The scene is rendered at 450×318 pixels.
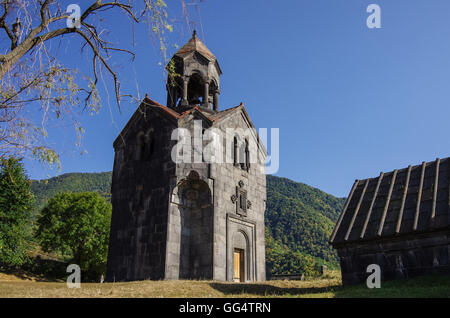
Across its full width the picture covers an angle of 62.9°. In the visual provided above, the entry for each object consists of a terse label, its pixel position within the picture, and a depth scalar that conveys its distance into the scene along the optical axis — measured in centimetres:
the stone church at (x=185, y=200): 1491
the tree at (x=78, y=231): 2862
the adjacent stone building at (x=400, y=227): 974
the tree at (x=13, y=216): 2469
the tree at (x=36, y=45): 713
